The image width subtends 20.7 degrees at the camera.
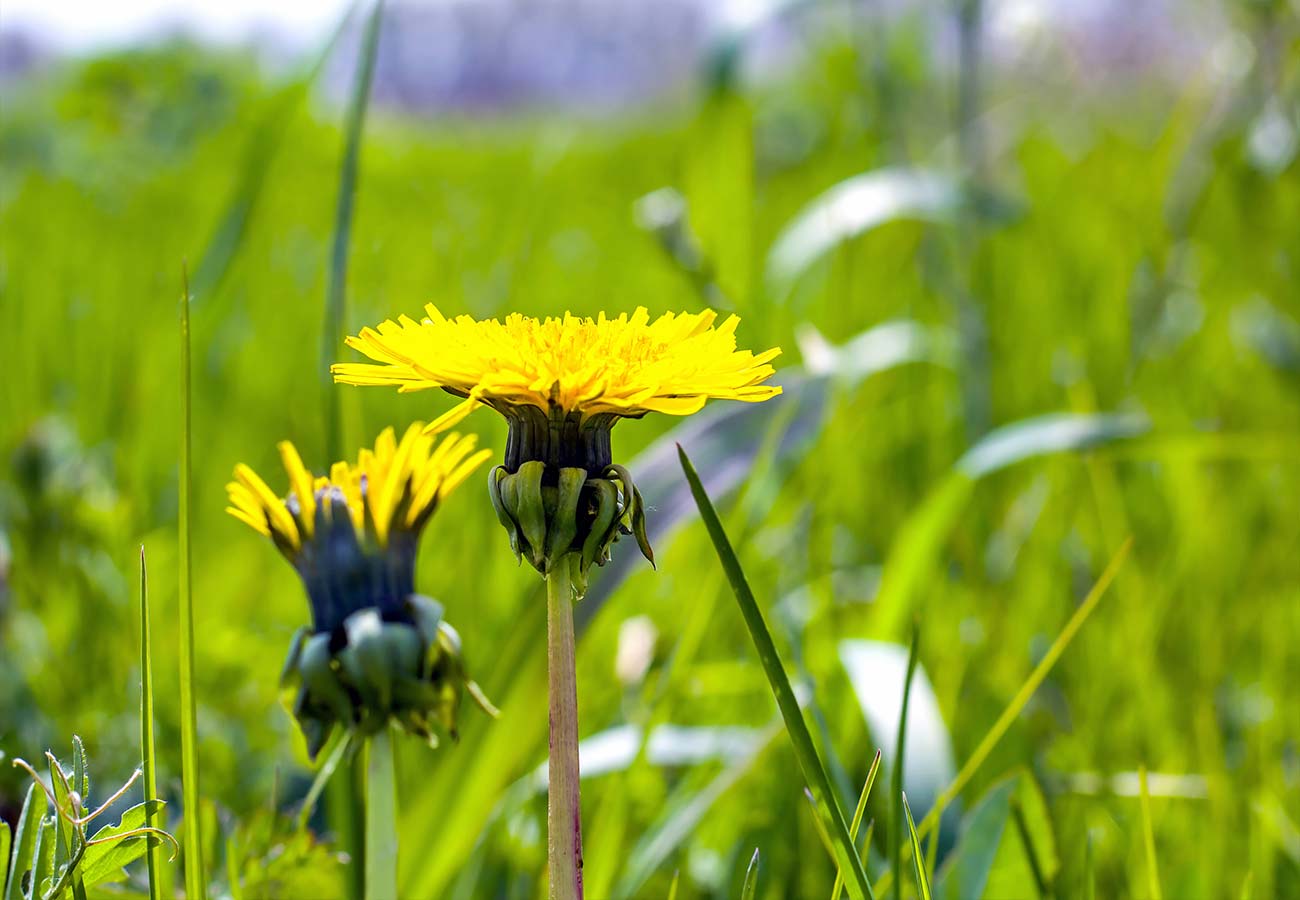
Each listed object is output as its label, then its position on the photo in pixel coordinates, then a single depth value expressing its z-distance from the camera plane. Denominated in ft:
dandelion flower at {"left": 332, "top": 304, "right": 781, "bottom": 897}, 0.95
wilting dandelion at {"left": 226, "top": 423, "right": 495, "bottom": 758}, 1.03
